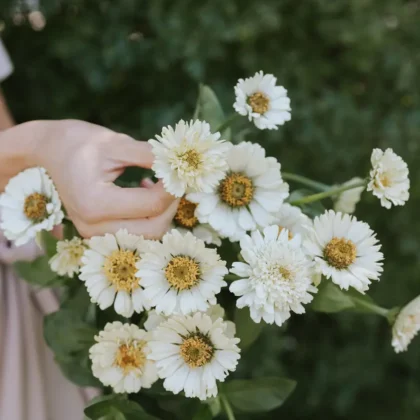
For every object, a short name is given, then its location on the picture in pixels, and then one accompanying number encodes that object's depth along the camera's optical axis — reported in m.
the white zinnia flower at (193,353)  0.40
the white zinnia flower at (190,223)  0.43
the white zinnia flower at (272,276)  0.38
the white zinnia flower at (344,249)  0.40
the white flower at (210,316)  0.41
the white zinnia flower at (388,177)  0.43
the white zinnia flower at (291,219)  0.43
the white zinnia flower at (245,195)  0.42
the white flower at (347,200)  0.49
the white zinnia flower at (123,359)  0.43
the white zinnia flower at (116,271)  0.41
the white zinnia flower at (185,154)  0.38
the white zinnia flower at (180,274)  0.39
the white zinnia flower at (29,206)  0.43
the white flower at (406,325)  0.45
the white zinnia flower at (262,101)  0.43
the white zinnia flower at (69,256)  0.45
